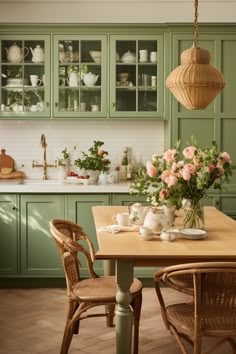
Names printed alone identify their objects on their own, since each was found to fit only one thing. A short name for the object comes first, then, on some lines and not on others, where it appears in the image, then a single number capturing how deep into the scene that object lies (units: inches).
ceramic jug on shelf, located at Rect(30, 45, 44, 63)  254.4
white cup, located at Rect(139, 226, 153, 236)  153.7
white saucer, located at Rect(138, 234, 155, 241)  153.4
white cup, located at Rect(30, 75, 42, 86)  254.7
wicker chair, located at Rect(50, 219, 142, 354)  154.9
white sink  260.7
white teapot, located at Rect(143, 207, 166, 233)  158.6
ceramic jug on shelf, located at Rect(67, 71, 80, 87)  256.1
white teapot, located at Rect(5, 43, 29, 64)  254.4
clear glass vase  166.7
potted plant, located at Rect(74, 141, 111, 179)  254.2
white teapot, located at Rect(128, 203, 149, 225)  168.2
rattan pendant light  160.7
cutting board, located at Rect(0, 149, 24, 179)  264.5
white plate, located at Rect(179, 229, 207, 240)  154.1
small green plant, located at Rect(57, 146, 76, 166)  265.7
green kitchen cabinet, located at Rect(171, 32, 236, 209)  249.4
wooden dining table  137.0
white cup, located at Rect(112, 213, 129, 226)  169.6
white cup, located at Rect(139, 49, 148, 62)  255.6
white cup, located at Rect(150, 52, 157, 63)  255.4
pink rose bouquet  161.2
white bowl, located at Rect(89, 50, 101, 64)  255.3
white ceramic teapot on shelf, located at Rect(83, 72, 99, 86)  255.8
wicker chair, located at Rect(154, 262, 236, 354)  129.7
